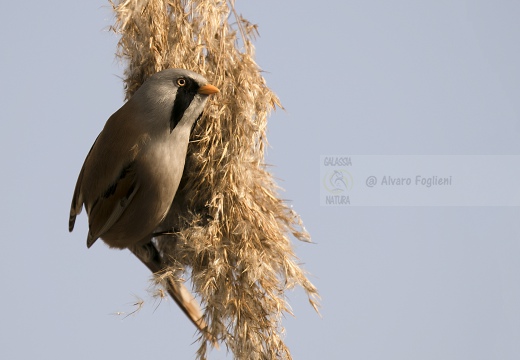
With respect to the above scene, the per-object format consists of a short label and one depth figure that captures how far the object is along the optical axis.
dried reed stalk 5.87
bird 5.67
